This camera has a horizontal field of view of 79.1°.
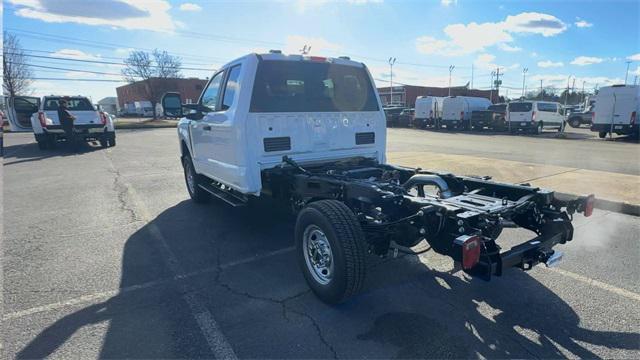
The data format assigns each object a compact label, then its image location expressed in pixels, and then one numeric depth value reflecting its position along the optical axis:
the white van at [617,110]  19.08
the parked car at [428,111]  30.25
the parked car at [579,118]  30.61
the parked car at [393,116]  33.96
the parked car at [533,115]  23.66
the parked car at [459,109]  28.29
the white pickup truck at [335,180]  3.08
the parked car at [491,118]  26.12
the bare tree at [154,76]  52.09
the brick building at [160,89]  53.88
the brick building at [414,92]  67.88
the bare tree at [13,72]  41.53
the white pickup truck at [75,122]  15.41
